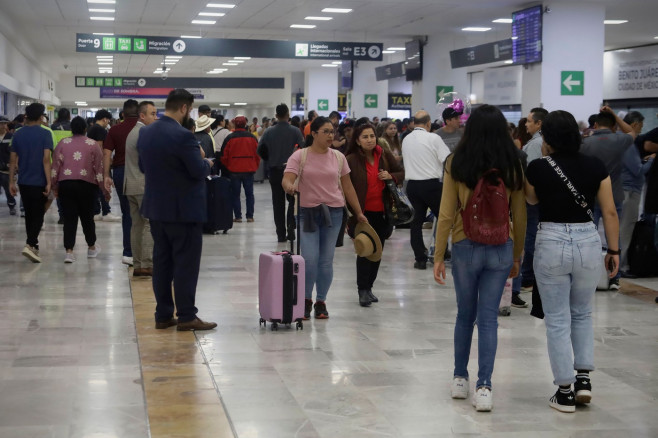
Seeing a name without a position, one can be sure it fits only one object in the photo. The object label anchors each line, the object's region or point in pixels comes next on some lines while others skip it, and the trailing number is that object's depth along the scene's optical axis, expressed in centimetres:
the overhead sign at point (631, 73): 2377
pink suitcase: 650
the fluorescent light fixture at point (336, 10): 1834
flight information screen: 1648
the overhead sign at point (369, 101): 2945
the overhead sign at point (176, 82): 4031
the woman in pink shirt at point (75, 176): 956
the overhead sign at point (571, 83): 1653
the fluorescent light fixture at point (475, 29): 2111
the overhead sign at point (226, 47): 2083
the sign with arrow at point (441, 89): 2267
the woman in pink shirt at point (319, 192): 673
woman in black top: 459
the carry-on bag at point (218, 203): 1239
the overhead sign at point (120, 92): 4862
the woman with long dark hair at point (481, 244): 457
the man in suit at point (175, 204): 636
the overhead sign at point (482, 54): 1914
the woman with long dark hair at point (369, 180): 732
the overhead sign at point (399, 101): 3491
